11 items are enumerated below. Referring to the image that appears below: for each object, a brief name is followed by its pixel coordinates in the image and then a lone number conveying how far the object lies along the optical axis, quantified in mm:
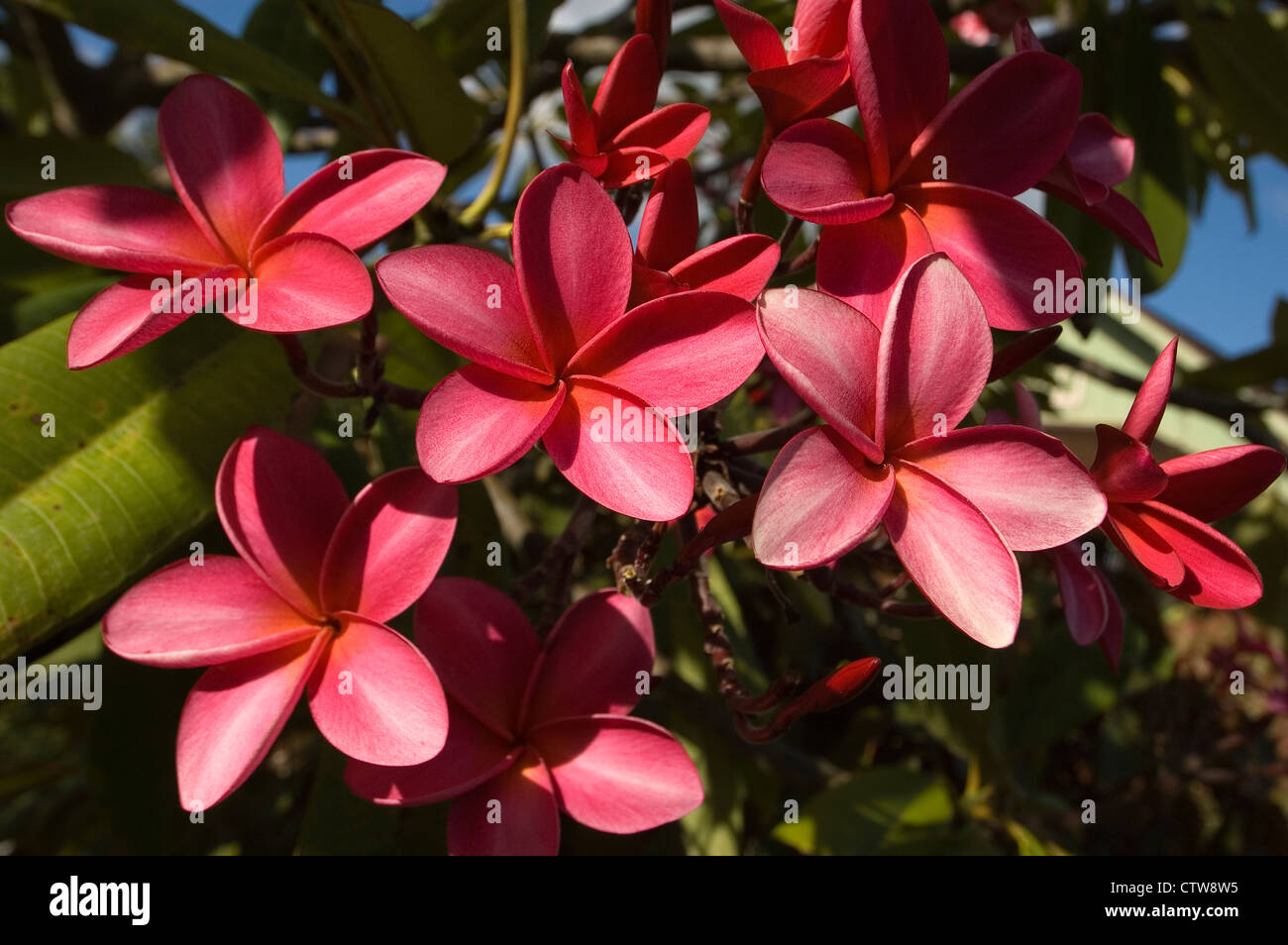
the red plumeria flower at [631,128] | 263
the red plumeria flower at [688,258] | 242
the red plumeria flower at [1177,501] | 254
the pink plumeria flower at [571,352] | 224
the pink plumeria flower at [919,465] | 218
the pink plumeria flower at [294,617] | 244
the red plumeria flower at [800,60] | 250
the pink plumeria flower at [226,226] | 238
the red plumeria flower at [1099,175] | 267
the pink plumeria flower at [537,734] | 259
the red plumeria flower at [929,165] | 239
